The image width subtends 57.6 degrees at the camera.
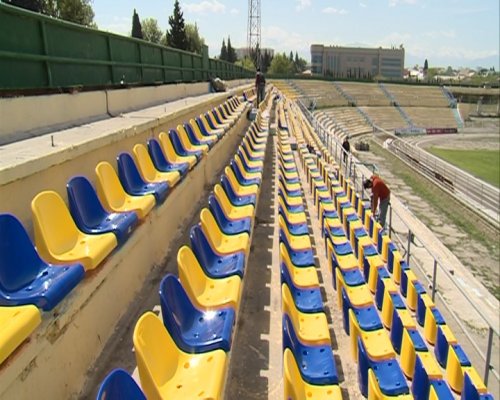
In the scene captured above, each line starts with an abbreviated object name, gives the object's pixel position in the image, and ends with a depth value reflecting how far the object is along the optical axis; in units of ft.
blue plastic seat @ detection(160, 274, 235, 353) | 6.91
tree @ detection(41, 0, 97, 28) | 96.76
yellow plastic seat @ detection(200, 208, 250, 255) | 11.02
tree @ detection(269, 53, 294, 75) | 286.46
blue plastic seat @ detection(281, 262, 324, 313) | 10.67
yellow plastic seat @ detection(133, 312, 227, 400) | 5.55
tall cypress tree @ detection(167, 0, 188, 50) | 138.51
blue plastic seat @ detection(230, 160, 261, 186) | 17.96
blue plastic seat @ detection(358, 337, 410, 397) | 9.46
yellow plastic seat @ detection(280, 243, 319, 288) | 11.64
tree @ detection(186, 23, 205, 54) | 184.49
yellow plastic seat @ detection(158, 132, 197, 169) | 15.06
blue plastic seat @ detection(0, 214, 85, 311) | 5.80
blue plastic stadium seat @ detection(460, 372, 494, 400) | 11.69
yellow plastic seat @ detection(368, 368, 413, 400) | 8.30
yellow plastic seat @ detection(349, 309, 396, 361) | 10.71
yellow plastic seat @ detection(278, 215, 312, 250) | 14.02
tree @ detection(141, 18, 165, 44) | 180.03
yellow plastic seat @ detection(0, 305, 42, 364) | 4.63
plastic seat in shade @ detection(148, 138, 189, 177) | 13.89
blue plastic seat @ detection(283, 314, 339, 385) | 8.32
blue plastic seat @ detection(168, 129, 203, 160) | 16.51
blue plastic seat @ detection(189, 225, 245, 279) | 9.81
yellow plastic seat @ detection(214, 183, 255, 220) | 13.61
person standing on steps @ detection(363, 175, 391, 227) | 28.50
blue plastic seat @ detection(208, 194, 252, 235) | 12.54
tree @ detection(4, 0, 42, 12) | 62.39
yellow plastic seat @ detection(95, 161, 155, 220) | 9.67
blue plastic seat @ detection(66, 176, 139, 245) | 8.36
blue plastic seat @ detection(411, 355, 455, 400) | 10.40
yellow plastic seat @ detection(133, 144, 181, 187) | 12.38
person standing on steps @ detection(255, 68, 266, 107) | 51.10
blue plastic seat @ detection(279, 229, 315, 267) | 13.19
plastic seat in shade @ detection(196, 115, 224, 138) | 22.06
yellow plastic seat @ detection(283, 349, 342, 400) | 6.77
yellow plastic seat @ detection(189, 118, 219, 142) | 20.14
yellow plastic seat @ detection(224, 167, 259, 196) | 16.34
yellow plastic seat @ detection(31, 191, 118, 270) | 7.11
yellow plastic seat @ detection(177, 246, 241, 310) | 8.34
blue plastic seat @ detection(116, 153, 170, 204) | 11.16
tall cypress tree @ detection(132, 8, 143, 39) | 141.38
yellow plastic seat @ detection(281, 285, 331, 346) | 9.14
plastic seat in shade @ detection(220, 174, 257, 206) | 15.21
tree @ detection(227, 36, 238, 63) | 231.09
